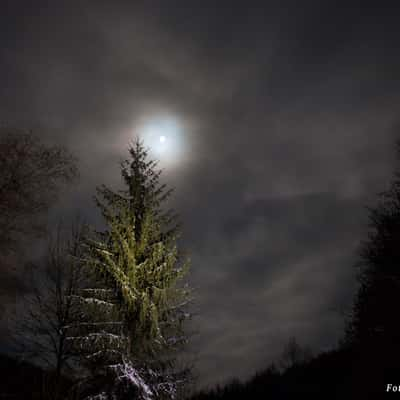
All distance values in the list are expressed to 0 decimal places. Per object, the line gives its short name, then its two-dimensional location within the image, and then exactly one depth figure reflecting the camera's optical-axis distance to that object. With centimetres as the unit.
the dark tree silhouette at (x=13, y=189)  1247
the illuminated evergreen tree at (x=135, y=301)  1336
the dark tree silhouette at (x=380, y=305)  1941
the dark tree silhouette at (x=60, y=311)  1711
